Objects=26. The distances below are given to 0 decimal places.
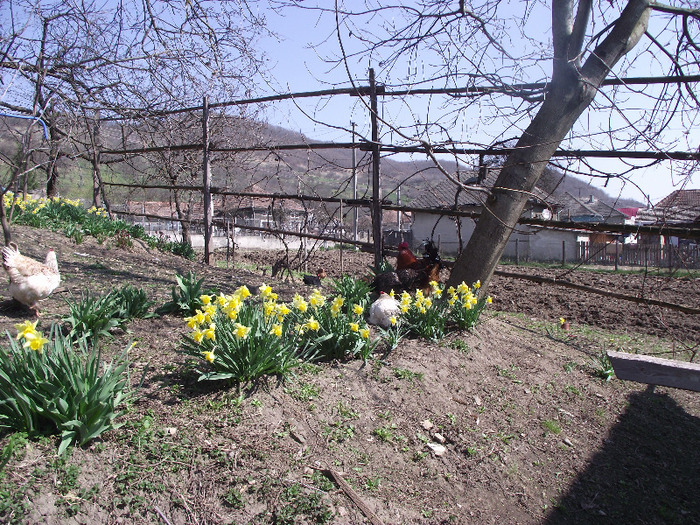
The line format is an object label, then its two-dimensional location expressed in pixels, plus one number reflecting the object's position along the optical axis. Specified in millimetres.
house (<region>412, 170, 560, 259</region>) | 25734
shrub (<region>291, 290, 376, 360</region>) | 3311
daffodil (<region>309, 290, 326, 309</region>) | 3414
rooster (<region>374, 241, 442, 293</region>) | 5270
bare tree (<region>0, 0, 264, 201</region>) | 4340
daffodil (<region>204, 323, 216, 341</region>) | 2516
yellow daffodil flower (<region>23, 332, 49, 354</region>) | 2062
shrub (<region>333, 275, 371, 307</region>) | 4430
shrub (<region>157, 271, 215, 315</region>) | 3895
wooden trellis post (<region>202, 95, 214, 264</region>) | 7660
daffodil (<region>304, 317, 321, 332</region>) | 3061
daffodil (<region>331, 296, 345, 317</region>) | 3379
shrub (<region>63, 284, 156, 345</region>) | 3236
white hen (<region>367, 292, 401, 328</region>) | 4020
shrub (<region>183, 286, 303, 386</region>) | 2639
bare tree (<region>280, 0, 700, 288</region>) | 4133
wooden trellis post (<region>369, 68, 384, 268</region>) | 5463
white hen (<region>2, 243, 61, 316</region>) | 3341
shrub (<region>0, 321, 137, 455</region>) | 2086
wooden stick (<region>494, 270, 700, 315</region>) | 3817
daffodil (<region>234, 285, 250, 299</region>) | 2939
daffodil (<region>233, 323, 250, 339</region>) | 2584
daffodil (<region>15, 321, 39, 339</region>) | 2111
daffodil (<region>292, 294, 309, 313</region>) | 3197
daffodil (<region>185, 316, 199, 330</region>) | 2623
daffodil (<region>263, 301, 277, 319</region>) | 2910
